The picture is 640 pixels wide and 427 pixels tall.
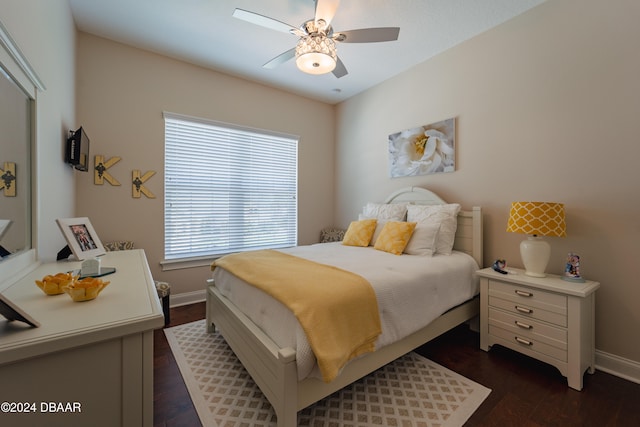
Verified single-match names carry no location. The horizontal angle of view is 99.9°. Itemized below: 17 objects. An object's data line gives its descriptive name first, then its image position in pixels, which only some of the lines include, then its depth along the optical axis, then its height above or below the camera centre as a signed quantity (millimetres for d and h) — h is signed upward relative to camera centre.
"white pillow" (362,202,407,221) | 3049 +6
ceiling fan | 1881 +1296
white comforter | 1430 -562
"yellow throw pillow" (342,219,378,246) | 2959 -238
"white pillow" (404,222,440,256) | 2508 -276
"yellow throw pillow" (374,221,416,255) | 2559 -245
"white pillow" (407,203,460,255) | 2615 -84
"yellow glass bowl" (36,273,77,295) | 1017 -278
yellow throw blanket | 1299 -498
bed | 1301 -855
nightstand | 1770 -776
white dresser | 683 -427
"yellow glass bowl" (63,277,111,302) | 957 -282
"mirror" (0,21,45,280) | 1115 +285
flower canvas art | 2928 +726
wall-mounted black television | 2100 +492
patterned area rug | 1500 -1151
